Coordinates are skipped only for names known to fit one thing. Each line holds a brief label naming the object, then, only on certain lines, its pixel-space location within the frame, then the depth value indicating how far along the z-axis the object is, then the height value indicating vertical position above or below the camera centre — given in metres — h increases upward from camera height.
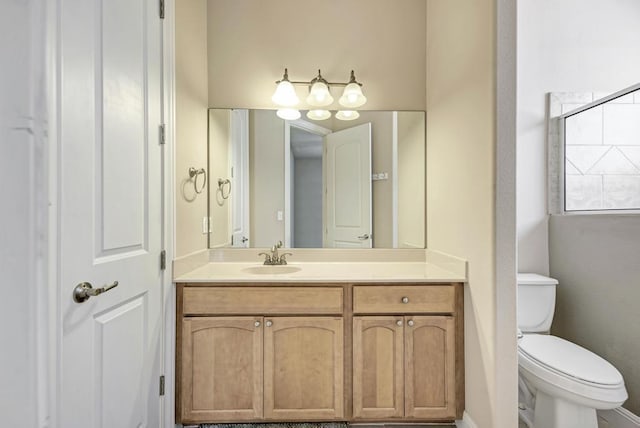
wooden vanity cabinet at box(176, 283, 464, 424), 1.64 -0.75
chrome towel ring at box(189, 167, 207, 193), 1.86 +0.22
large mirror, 2.20 +0.22
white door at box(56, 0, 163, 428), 0.96 +0.00
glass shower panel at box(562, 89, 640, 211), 2.08 +0.38
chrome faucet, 2.09 -0.31
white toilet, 1.41 -0.81
